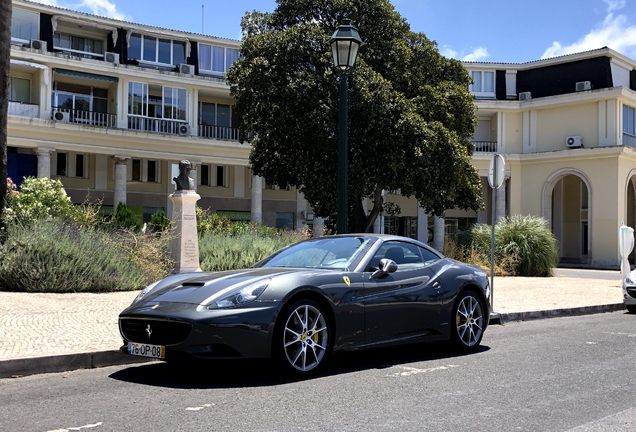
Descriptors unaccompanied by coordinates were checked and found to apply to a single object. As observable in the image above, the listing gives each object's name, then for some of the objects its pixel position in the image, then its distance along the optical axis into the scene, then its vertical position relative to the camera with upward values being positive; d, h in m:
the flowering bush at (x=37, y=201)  15.52 +0.51
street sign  12.75 +1.00
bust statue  14.63 +0.94
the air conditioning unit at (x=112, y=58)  34.75 +8.33
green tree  21.34 +3.73
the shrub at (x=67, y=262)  12.95 -0.77
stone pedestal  14.65 -0.17
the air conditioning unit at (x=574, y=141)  40.75 +5.01
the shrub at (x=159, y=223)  18.27 +0.00
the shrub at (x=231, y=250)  16.85 -0.67
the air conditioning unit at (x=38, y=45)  32.81 +8.47
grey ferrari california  6.31 -0.82
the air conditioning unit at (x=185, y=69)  37.03 +8.31
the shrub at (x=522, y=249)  25.22 -0.88
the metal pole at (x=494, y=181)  12.66 +0.82
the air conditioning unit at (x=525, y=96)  43.16 +8.13
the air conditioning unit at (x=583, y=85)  40.72 +8.31
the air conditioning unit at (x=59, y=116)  33.01 +5.09
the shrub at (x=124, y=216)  23.11 +0.24
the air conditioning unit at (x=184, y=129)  36.31 +4.96
